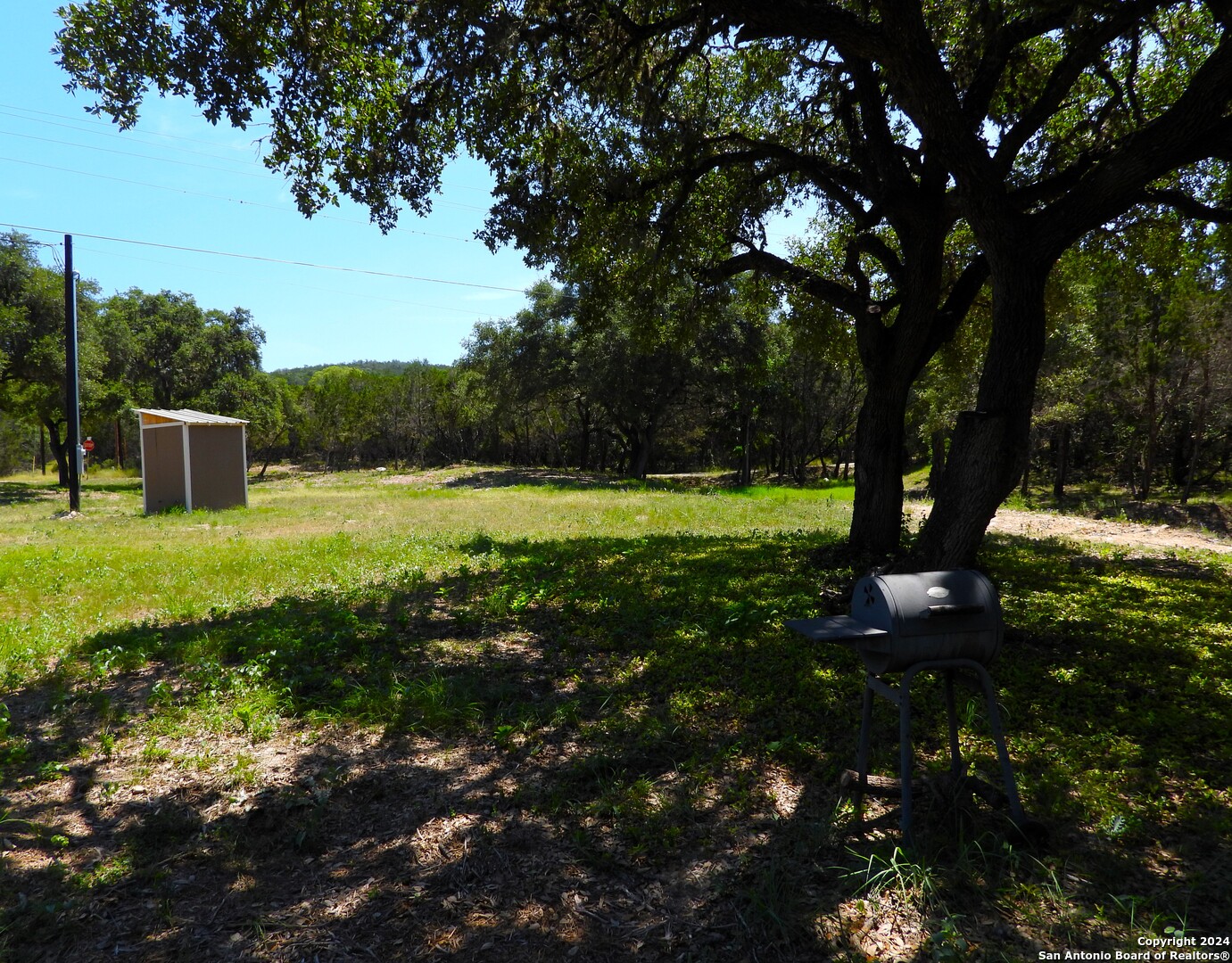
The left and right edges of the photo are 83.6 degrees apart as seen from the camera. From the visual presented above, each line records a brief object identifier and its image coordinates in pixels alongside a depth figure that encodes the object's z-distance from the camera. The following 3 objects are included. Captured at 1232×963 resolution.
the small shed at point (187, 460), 18.09
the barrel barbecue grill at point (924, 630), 2.88
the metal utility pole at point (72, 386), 17.34
